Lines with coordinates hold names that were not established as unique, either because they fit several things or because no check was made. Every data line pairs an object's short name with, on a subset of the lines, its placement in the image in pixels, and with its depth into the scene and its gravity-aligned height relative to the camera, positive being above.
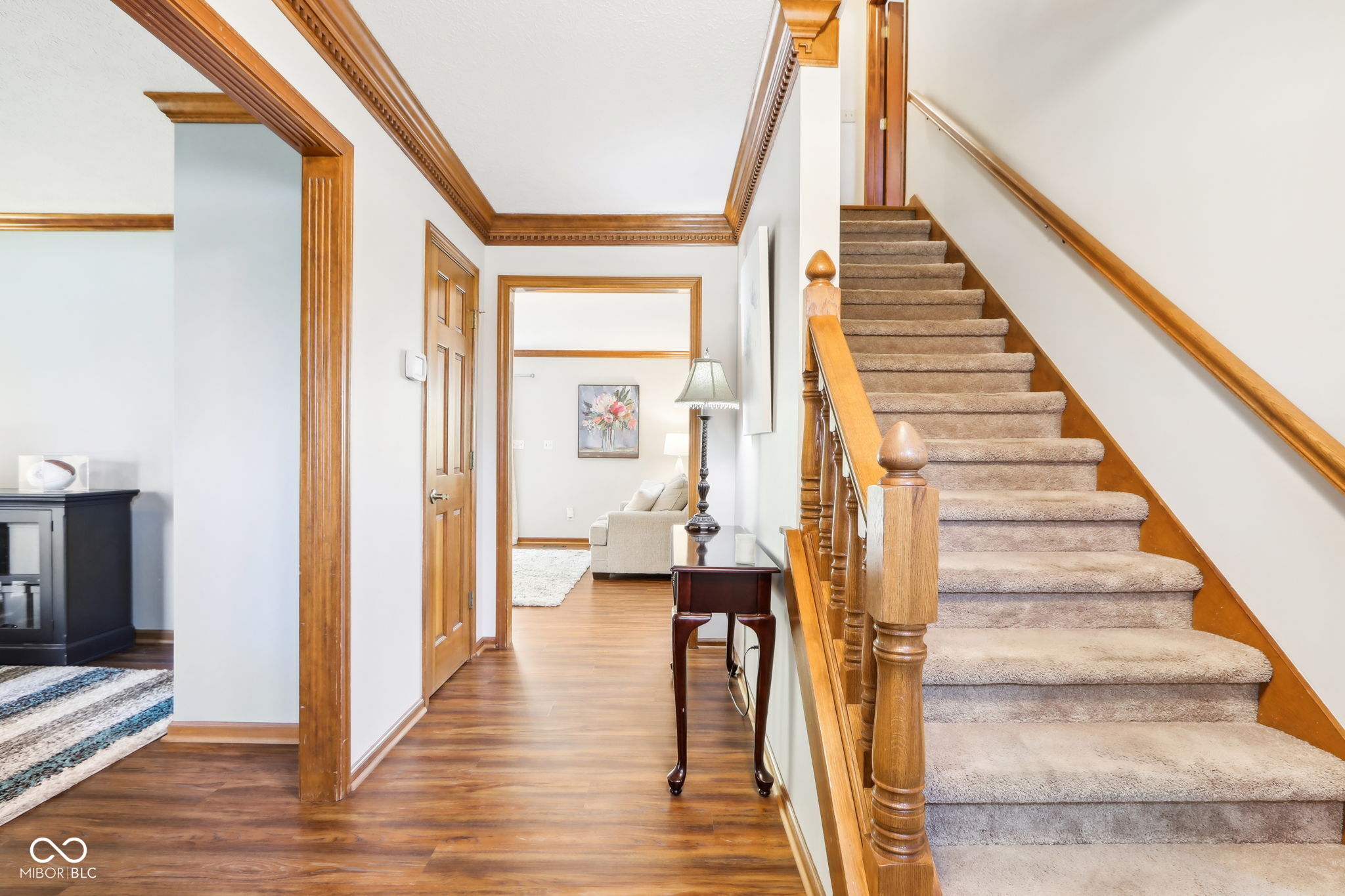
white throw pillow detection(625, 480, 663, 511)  6.35 -0.56
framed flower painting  8.45 +0.21
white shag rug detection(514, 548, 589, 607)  5.25 -1.25
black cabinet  3.42 -0.74
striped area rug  2.27 -1.15
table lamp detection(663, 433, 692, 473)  8.11 -0.07
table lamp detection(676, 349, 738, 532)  3.21 +0.22
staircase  1.30 -0.64
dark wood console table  2.19 -0.53
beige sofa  5.95 -0.92
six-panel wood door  3.12 -0.13
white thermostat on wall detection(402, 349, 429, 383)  2.77 +0.30
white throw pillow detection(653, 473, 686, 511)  6.20 -0.53
